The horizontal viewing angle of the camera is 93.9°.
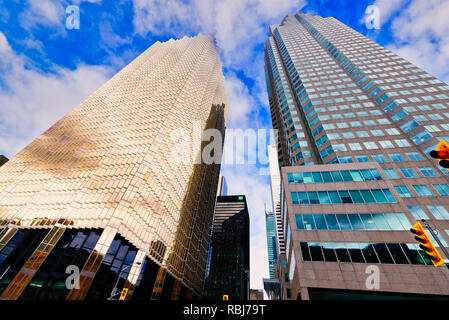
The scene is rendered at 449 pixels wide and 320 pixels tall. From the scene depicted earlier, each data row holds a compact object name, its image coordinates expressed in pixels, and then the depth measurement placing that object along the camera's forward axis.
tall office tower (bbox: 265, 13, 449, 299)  23.77
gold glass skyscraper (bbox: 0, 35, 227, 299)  36.09
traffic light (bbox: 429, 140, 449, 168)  6.44
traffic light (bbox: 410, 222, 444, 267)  9.96
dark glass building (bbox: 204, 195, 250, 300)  124.00
